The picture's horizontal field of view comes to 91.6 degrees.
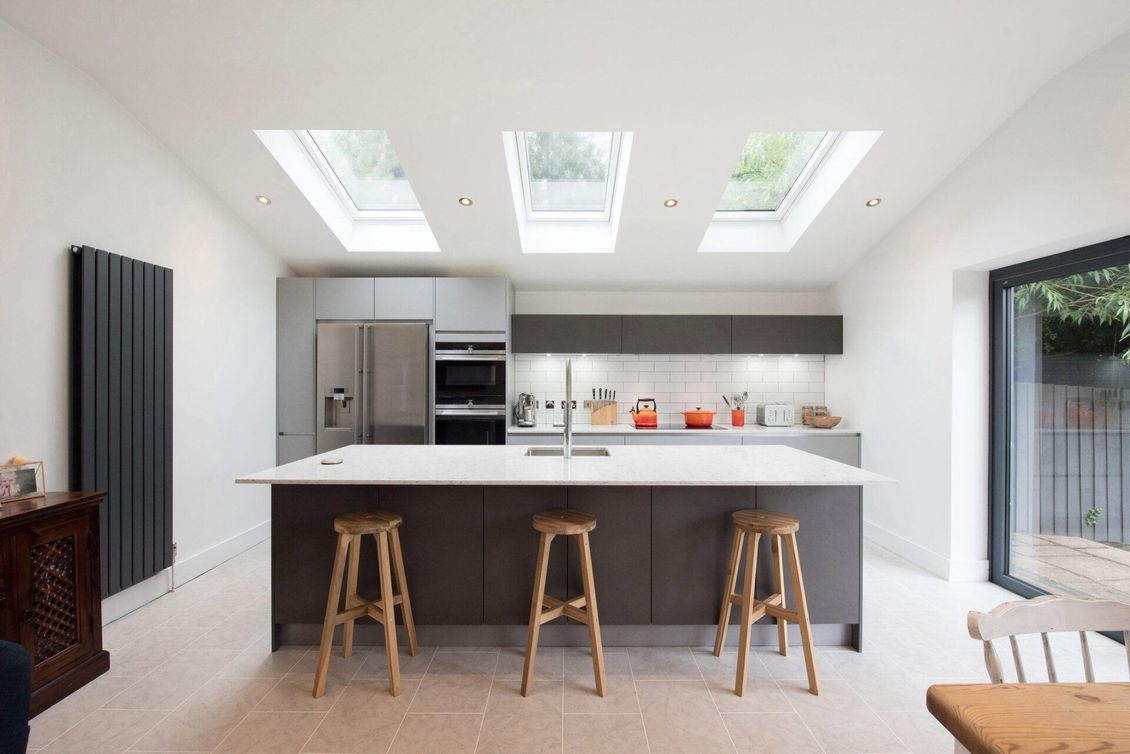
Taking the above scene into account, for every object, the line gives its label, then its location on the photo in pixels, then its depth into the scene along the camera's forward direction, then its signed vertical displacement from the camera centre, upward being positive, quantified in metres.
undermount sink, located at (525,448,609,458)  3.22 -0.43
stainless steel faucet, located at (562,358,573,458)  2.88 -0.16
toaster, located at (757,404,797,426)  5.18 -0.32
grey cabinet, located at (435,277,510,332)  4.81 +0.66
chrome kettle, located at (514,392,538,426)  5.12 -0.28
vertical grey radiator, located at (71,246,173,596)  2.77 -0.13
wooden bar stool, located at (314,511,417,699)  2.28 -0.90
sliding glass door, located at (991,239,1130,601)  2.81 -0.25
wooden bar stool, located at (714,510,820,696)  2.30 -0.90
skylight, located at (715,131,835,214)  3.87 +1.59
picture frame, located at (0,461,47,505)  2.35 -0.44
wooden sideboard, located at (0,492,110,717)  2.12 -0.85
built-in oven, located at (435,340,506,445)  4.75 -0.12
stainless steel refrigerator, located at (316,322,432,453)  4.71 -0.03
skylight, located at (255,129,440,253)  3.83 +1.52
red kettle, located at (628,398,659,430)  5.03 -0.35
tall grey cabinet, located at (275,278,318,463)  4.73 +0.11
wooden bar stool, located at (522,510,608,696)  2.27 -0.92
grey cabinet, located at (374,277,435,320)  4.81 +0.73
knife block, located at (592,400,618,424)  5.29 -0.32
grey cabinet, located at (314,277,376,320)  4.79 +0.73
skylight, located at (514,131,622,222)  3.85 +1.59
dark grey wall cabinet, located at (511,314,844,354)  5.12 +0.44
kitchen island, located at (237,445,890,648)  2.66 -0.80
